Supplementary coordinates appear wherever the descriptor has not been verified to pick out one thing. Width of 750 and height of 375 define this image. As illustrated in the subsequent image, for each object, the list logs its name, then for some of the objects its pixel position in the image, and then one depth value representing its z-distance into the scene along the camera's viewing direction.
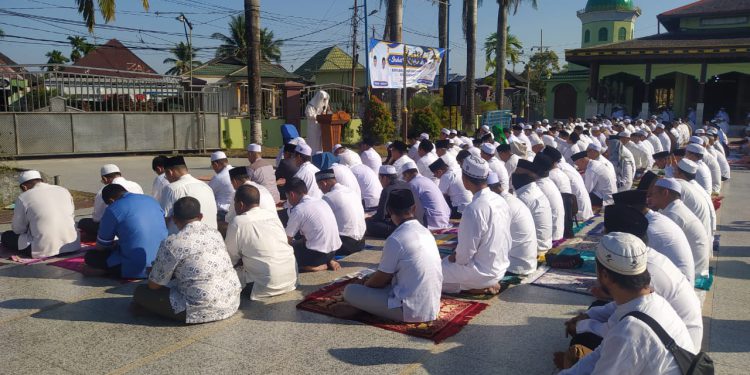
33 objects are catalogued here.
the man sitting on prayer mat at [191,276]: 4.35
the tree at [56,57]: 45.71
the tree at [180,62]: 46.81
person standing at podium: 14.25
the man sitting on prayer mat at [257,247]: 4.92
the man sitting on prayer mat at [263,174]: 8.47
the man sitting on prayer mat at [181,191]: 6.25
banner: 15.32
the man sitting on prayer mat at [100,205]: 6.61
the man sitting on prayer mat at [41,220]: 6.20
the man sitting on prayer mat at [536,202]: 6.40
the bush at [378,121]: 19.05
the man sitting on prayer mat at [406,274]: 4.34
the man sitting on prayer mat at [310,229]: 5.82
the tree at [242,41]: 44.11
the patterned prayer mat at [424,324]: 4.45
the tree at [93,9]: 13.68
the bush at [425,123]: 20.08
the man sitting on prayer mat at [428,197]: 7.80
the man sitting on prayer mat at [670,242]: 4.38
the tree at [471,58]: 22.53
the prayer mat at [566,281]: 5.58
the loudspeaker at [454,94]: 15.70
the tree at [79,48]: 47.06
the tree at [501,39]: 25.83
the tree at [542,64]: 50.25
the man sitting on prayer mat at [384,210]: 7.24
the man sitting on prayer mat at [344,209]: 6.54
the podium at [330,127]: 13.83
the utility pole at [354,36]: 34.22
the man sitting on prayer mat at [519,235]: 5.68
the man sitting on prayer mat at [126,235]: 5.42
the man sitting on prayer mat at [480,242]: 5.03
